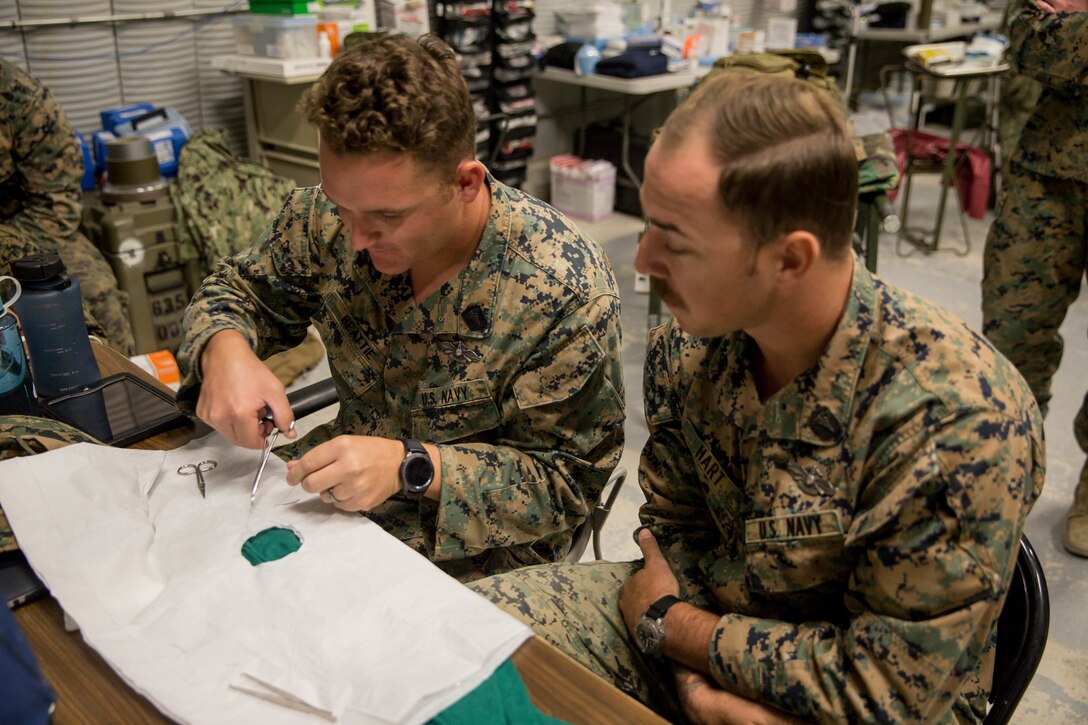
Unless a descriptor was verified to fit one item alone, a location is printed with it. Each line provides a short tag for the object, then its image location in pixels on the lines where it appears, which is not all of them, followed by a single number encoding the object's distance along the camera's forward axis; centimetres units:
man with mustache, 85
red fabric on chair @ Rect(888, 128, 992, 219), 445
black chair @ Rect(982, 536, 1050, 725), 94
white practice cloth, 82
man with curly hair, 114
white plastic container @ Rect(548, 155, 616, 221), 480
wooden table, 81
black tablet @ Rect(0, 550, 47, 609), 95
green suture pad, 100
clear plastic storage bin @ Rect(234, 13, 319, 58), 324
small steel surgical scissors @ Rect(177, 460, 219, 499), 115
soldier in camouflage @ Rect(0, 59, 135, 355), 265
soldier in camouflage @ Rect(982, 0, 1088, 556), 216
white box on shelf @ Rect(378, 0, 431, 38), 374
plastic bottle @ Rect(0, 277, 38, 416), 126
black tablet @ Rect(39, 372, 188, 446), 130
